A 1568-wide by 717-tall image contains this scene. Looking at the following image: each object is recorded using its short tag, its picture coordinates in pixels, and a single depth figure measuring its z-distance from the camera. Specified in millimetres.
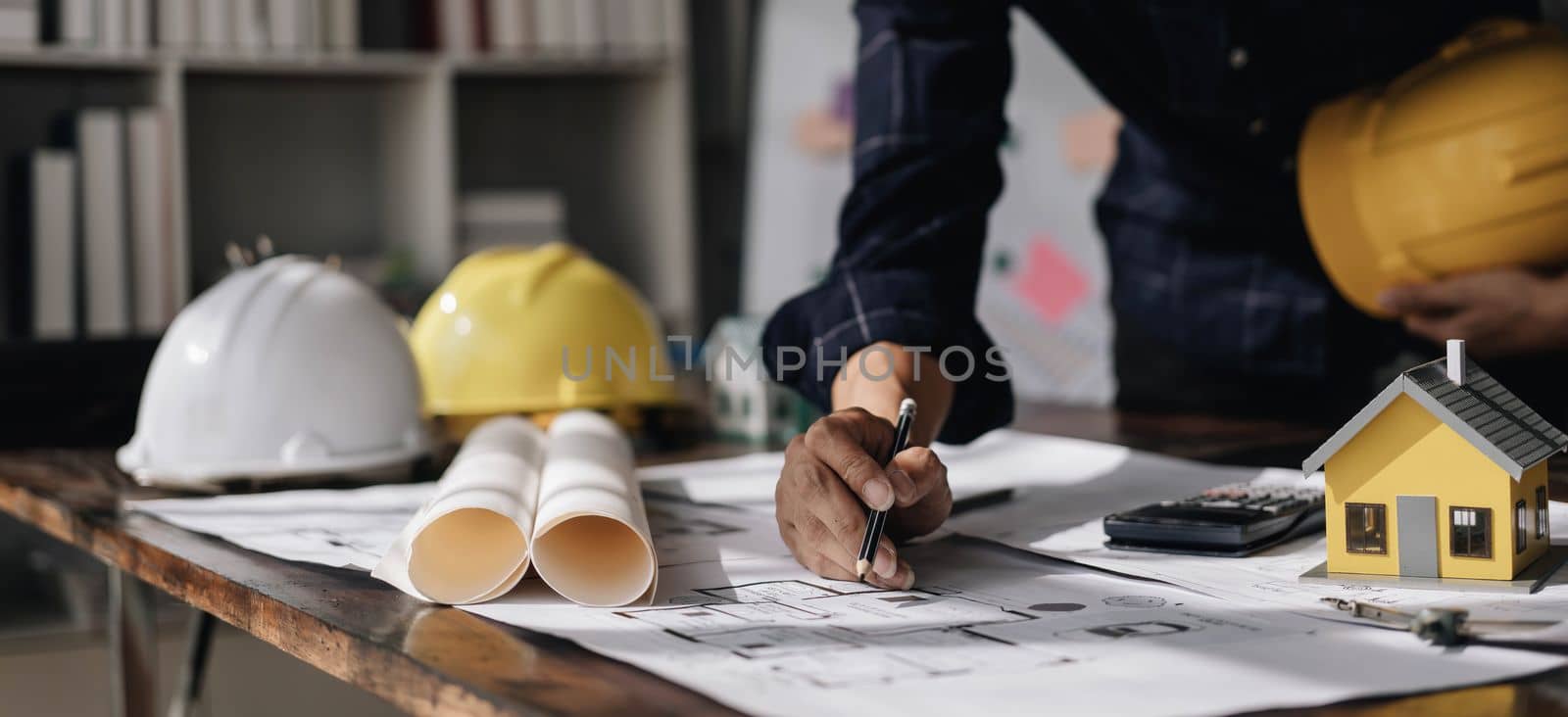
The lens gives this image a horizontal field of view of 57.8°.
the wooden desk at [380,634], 479
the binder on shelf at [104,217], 2551
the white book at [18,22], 2508
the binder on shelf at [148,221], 2611
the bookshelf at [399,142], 2803
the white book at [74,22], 2582
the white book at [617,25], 2953
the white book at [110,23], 2598
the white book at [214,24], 2666
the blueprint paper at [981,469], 990
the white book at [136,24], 2615
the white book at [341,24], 2760
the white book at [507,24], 2881
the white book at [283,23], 2703
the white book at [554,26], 2906
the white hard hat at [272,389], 1065
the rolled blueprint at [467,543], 647
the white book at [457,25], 2883
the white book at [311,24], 2727
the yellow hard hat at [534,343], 1271
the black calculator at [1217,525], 711
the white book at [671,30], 2998
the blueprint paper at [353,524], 778
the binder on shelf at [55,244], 2512
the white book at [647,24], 2977
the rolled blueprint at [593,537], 648
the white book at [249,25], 2684
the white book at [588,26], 2914
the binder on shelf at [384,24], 3051
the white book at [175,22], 2643
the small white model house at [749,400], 1325
